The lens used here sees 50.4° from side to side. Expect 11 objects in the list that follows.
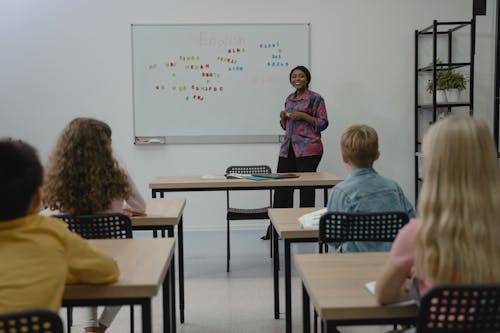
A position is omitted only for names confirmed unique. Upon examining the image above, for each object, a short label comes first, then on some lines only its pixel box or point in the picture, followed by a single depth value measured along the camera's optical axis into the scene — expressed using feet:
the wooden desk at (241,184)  11.59
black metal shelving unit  16.34
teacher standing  15.30
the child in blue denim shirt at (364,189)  7.08
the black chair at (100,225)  6.61
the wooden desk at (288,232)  7.14
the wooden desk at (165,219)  8.07
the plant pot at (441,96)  16.79
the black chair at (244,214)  12.88
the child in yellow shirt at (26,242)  3.79
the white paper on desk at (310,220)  7.25
